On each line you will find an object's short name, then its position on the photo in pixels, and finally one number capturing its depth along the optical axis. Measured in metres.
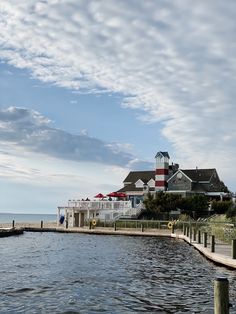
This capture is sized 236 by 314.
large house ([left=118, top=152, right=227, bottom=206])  57.89
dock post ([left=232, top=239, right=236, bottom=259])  17.26
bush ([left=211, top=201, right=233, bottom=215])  52.07
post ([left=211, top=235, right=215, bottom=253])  20.82
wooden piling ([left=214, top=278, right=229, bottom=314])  7.24
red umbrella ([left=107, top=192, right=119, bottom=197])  54.76
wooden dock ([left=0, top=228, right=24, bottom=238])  38.06
